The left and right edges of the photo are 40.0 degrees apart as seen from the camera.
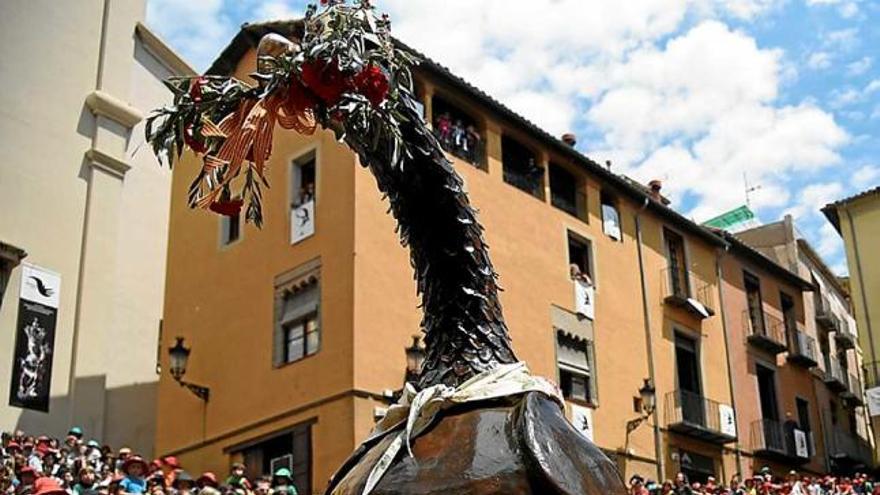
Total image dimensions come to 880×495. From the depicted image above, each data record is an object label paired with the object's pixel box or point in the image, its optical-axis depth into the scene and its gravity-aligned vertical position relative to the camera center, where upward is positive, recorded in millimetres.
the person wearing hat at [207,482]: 12955 +2294
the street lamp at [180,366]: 22969 +6044
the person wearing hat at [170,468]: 14549 +2742
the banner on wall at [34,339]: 20797 +6047
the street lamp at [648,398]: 25672 +5955
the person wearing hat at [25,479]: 11227 +2052
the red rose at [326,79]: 3607 +1747
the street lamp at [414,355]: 19875 +5334
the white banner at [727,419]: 29016 +6211
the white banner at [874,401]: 32219 +7243
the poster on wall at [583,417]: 23750 +5230
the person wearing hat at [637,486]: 15206 +2681
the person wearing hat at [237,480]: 14666 +2571
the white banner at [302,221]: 22656 +8526
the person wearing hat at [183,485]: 13023 +2386
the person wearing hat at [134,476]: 11800 +2205
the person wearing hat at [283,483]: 15044 +2718
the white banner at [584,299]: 26000 +8089
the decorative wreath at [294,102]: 3621 +1731
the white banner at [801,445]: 31812 +6167
